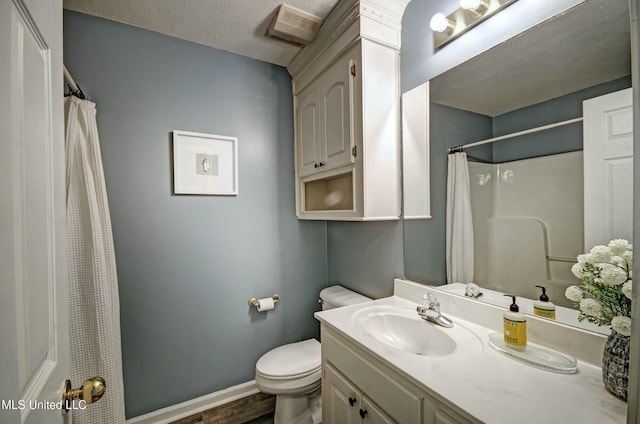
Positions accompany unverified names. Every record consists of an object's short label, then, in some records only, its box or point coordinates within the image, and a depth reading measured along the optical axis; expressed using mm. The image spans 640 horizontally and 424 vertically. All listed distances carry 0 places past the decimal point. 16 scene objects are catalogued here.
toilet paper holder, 1857
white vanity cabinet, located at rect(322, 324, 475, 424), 768
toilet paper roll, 1843
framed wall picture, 1652
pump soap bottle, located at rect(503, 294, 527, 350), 884
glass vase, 661
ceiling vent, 1467
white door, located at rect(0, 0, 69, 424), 372
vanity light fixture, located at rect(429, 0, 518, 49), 1050
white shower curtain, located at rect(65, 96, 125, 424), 1240
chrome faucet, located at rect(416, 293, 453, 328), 1116
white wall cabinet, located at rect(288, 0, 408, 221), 1338
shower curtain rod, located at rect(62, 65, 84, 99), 1202
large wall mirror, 825
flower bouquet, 667
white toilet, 1461
